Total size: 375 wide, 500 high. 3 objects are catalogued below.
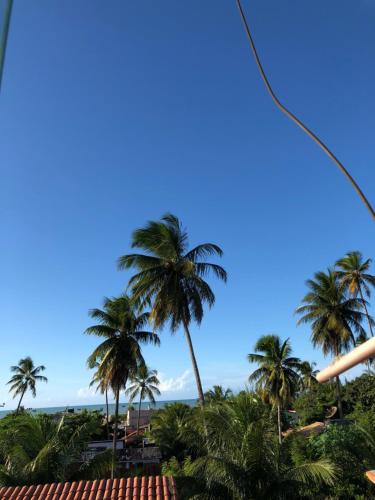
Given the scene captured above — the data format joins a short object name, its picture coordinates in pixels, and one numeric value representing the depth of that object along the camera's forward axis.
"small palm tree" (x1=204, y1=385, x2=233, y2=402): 38.95
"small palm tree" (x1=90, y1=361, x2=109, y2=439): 27.45
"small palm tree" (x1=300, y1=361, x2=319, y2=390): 45.61
